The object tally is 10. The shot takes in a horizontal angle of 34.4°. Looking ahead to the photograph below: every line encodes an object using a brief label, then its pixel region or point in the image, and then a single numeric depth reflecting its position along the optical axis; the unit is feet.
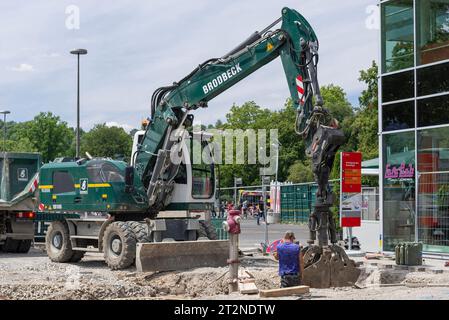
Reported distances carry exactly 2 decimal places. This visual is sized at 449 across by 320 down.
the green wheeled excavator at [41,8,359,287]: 43.57
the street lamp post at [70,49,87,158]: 98.32
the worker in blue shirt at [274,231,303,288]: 41.24
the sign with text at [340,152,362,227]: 65.82
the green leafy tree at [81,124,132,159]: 203.51
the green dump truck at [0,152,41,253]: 74.49
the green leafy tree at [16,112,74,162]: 223.30
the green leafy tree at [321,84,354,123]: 253.24
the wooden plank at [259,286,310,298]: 38.55
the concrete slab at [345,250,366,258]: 68.54
